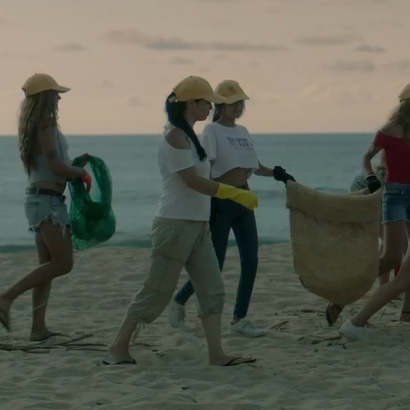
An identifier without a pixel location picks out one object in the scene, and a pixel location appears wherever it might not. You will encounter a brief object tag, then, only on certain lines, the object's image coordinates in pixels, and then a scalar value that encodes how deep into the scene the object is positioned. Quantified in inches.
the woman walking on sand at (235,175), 466.2
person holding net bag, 442.0
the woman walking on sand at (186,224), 397.3
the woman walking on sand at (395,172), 479.3
